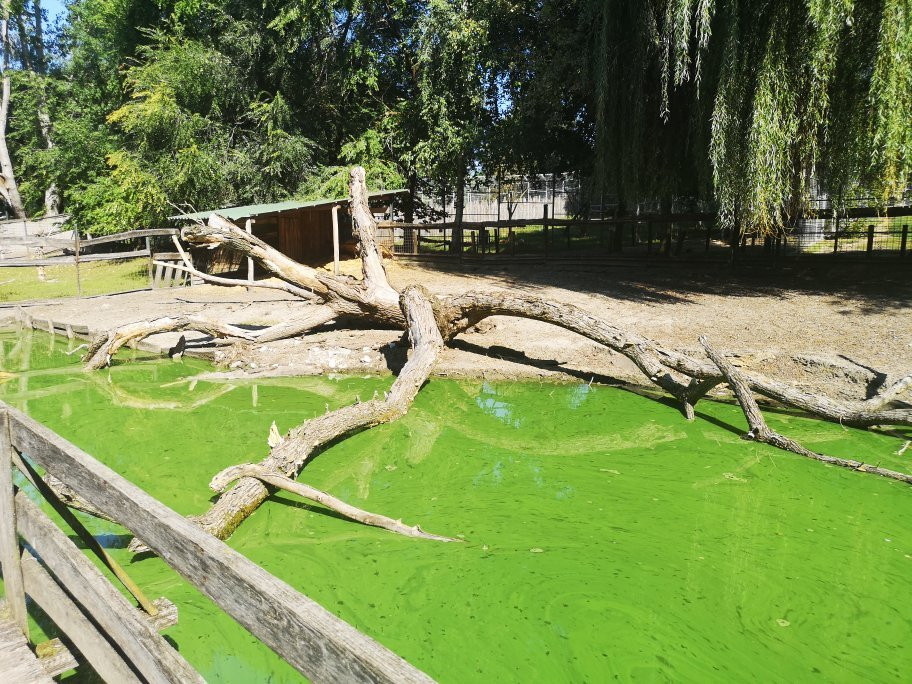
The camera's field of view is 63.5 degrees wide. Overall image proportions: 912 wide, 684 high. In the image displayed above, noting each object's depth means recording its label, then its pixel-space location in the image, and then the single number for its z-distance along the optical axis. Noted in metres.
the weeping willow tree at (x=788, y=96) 8.58
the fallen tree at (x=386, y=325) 5.43
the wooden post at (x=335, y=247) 14.73
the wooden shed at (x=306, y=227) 16.19
